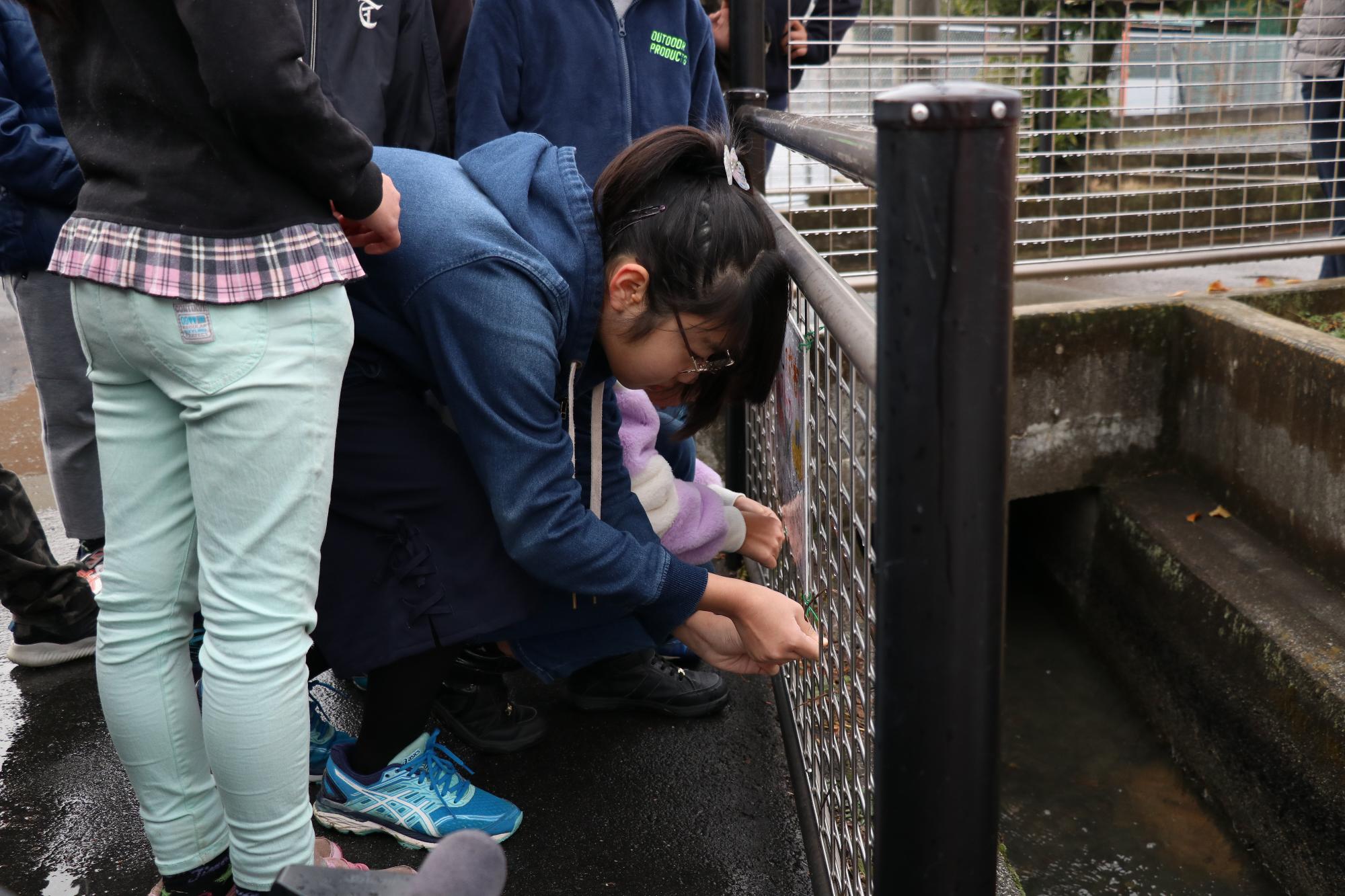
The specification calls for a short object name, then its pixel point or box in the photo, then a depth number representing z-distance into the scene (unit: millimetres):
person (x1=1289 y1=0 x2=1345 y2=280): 4457
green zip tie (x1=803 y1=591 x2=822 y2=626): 1814
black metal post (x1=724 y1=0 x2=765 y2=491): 2510
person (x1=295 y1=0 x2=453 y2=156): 2457
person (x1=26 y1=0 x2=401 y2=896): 1304
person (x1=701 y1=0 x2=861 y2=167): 3600
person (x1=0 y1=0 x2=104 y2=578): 2385
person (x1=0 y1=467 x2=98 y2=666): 2412
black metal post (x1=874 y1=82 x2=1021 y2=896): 783
